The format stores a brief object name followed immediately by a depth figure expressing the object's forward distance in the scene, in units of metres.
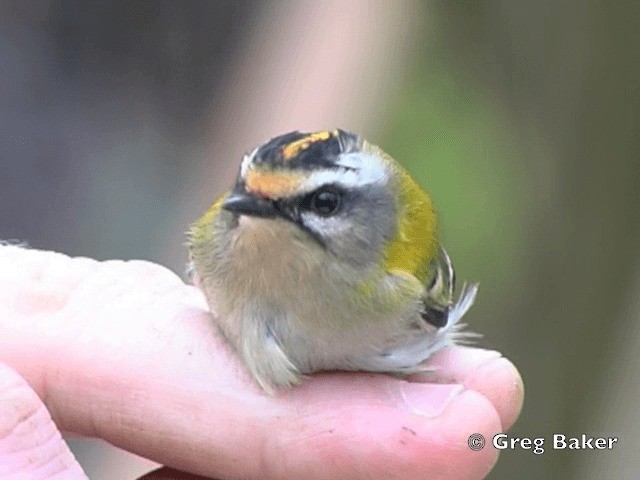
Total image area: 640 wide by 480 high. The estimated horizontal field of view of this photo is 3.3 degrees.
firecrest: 1.74
